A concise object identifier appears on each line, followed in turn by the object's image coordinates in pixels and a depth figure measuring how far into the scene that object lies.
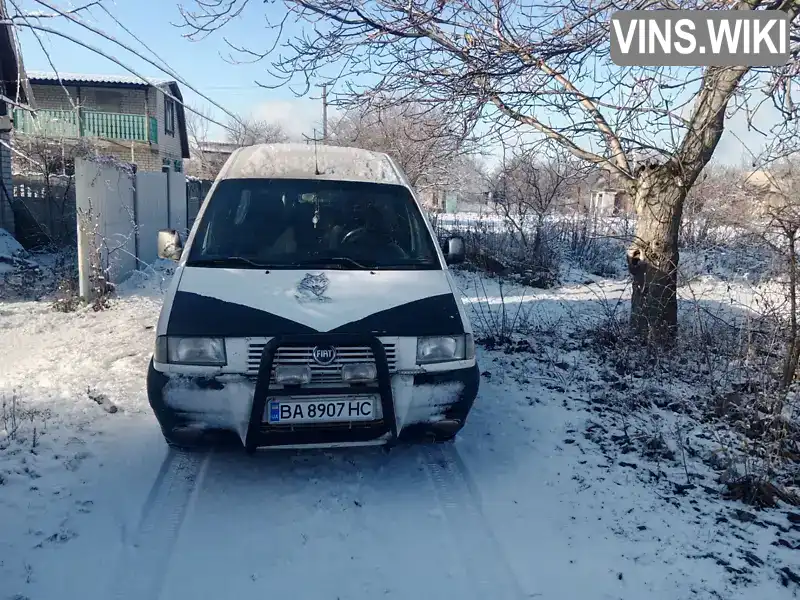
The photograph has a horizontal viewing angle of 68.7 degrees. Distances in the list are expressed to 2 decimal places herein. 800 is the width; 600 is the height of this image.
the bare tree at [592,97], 5.48
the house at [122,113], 27.67
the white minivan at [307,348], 3.39
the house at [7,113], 4.19
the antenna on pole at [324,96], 6.79
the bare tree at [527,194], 12.61
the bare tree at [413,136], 7.25
